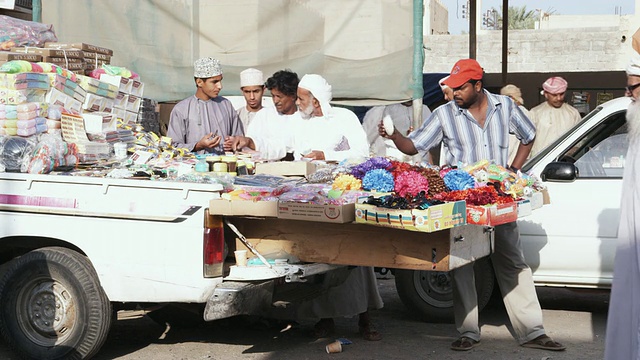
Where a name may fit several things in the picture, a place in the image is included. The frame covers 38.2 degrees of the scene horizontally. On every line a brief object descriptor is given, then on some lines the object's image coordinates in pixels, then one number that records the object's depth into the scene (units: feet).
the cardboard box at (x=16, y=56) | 25.13
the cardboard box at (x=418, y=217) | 16.08
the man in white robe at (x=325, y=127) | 24.58
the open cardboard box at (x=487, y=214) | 17.34
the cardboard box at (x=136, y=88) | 28.32
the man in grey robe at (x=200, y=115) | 26.76
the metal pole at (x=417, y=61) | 32.07
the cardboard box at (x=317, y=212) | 16.96
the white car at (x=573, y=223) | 24.58
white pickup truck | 18.49
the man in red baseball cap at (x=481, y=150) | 21.85
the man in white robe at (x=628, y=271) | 15.52
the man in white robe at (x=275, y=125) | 26.17
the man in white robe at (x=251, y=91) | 30.45
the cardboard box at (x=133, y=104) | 28.09
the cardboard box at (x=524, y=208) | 19.67
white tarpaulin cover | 32.65
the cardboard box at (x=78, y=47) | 27.48
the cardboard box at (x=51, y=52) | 26.17
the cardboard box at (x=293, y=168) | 22.26
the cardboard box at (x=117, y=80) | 27.22
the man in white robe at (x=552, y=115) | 32.58
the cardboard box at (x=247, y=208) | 18.24
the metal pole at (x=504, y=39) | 46.96
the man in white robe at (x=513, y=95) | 32.91
